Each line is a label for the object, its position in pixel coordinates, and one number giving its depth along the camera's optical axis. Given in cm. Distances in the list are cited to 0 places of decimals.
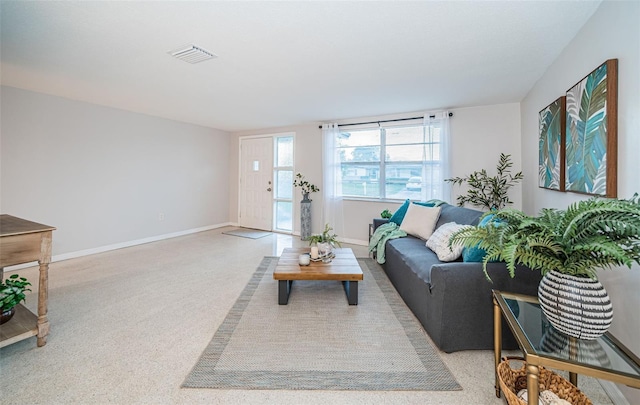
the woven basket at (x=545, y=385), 115
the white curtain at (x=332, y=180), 480
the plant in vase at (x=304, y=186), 515
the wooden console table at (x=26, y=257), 158
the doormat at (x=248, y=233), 529
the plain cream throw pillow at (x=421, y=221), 310
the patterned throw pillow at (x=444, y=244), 218
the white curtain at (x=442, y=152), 395
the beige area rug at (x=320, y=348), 150
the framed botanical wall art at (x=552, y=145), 215
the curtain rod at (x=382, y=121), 403
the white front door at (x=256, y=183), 583
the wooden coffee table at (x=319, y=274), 233
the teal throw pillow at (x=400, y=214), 369
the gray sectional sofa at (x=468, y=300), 172
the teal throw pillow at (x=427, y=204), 349
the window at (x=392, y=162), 405
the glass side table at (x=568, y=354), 93
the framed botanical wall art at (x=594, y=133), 148
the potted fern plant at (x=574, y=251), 97
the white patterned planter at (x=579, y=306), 104
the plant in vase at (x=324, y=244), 276
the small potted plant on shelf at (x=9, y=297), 169
